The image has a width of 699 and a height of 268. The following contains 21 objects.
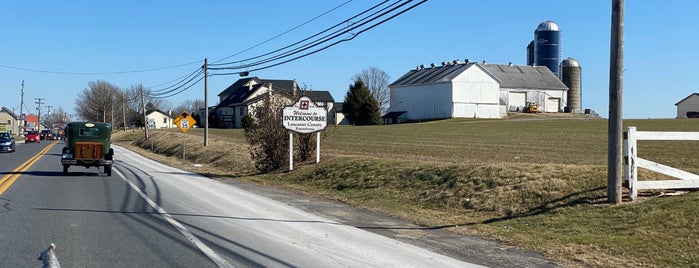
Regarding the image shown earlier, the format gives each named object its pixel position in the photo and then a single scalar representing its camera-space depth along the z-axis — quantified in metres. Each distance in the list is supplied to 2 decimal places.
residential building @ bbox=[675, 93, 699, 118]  101.00
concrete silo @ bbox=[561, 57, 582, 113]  123.00
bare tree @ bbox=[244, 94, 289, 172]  26.08
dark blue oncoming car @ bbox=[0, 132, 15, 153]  47.62
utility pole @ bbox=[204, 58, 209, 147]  43.94
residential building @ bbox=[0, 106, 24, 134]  158.12
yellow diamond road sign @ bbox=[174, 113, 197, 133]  38.84
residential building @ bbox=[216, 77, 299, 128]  102.38
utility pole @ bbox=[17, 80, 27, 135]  109.96
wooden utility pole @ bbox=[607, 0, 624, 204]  11.95
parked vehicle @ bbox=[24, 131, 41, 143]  83.06
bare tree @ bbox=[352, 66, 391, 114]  134.75
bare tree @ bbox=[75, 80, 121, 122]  120.94
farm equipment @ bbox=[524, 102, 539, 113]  99.44
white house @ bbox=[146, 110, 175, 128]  143.23
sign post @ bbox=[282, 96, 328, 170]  25.11
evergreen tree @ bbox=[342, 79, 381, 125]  90.50
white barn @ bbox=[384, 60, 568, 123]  90.75
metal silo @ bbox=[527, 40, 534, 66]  127.91
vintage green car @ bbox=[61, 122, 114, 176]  24.47
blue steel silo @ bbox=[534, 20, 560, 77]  118.12
